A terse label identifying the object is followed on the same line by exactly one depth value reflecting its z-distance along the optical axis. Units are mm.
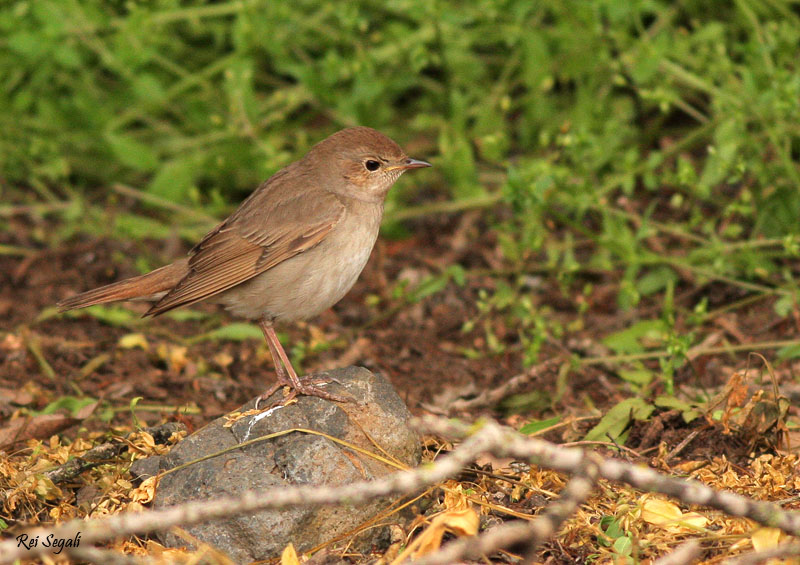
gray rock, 8547
